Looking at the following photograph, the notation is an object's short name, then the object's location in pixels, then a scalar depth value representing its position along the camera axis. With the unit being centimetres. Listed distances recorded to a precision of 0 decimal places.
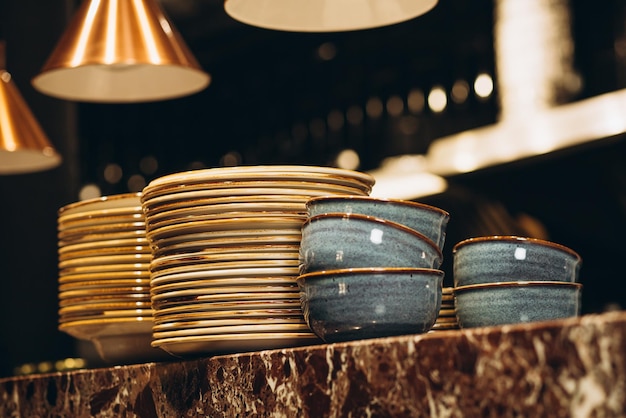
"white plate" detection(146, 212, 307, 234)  155
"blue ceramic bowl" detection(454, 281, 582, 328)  141
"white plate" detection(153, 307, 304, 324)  152
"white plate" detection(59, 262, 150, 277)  179
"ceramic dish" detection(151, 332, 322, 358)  151
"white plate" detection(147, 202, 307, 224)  155
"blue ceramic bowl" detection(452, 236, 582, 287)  145
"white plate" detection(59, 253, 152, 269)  179
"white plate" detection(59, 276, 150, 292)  178
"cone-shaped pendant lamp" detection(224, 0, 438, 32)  188
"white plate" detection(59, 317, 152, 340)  178
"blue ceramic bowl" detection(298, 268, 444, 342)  137
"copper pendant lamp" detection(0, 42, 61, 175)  265
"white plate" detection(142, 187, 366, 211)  156
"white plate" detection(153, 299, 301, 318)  152
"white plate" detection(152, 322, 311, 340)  151
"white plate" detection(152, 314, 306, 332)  152
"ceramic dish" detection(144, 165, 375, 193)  156
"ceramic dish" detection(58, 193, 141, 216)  180
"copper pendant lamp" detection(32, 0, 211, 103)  209
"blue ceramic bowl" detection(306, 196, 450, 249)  144
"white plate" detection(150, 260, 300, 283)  154
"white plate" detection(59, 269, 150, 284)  179
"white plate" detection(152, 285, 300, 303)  153
